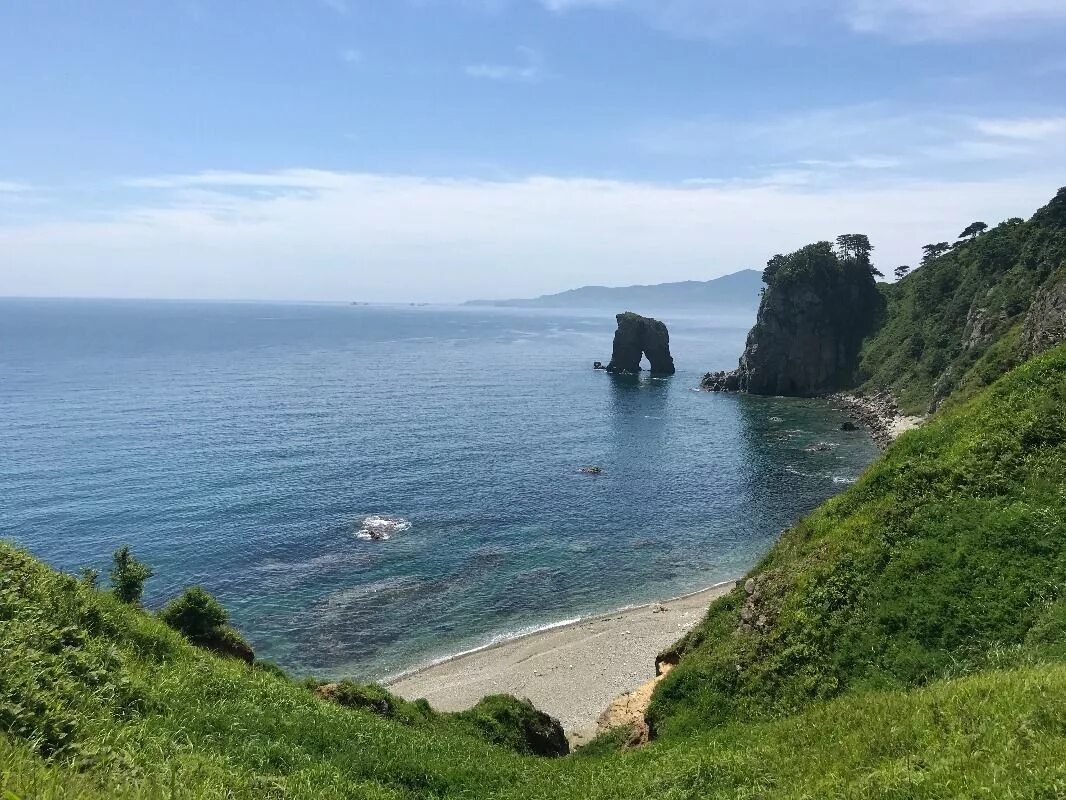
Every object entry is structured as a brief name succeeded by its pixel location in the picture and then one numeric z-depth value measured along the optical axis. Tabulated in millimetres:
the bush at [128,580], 26984
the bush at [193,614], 24953
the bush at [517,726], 25250
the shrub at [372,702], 23797
